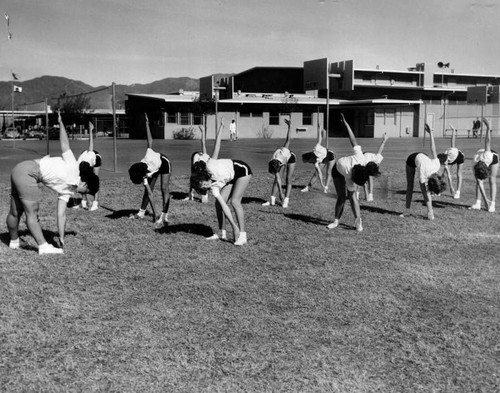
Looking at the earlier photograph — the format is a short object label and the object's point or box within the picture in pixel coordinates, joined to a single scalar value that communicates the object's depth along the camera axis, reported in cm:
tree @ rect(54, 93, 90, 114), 5009
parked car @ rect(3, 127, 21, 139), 4902
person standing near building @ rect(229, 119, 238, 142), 4308
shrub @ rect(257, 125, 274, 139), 5106
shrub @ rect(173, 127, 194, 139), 4678
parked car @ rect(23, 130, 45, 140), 4838
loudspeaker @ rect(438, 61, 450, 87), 7956
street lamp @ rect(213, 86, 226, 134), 2805
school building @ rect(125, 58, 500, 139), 4738
